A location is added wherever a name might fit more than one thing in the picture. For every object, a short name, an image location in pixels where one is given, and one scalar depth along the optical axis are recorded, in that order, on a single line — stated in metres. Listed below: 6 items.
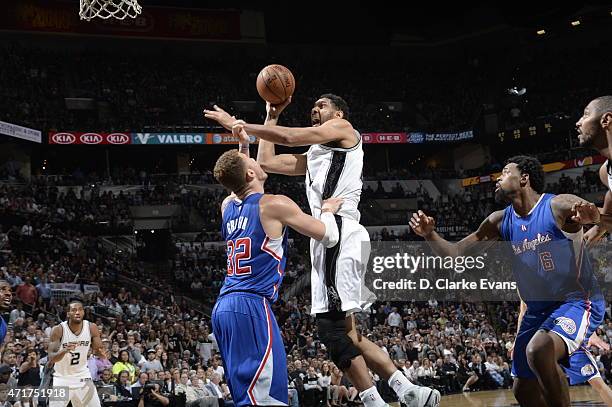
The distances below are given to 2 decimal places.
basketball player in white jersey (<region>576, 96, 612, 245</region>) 4.39
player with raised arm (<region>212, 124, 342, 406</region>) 4.24
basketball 5.54
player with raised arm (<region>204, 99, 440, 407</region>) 4.98
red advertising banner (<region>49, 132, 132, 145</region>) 27.69
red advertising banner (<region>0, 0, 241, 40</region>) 31.38
